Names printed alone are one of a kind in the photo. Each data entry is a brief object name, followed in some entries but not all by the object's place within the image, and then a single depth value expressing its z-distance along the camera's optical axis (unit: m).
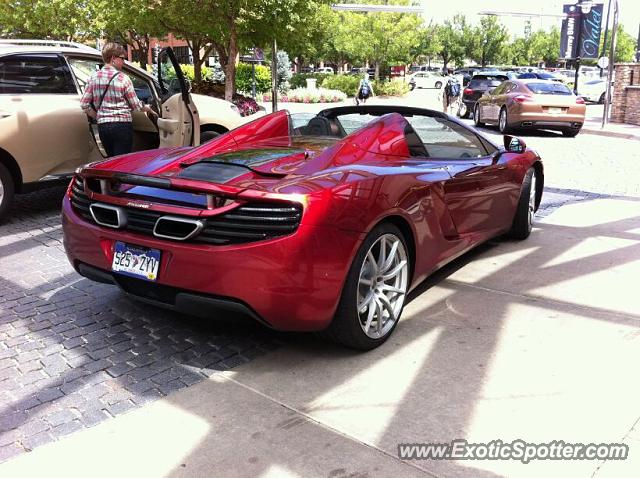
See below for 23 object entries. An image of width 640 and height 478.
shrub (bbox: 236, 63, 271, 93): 36.84
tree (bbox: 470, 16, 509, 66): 79.00
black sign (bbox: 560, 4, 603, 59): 27.31
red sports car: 3.35
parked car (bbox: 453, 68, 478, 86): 45.39
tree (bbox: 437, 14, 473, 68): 80.88
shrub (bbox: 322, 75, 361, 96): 39.12
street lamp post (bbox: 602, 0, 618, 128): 18.42
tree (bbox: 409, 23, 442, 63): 78.88
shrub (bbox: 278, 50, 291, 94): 39.42
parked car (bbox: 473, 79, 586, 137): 16.92
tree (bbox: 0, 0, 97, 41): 31.52
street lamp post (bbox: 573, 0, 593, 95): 26.62
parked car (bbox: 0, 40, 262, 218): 6.88
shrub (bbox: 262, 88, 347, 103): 33.78
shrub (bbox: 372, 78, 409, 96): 39.81
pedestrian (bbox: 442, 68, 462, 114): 22.55
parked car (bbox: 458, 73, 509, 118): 23.48
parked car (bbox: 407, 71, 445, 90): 55.12
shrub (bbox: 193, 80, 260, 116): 23.12
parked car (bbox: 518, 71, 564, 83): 35.41
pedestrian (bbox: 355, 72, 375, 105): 24.91
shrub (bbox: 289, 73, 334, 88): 42.64
